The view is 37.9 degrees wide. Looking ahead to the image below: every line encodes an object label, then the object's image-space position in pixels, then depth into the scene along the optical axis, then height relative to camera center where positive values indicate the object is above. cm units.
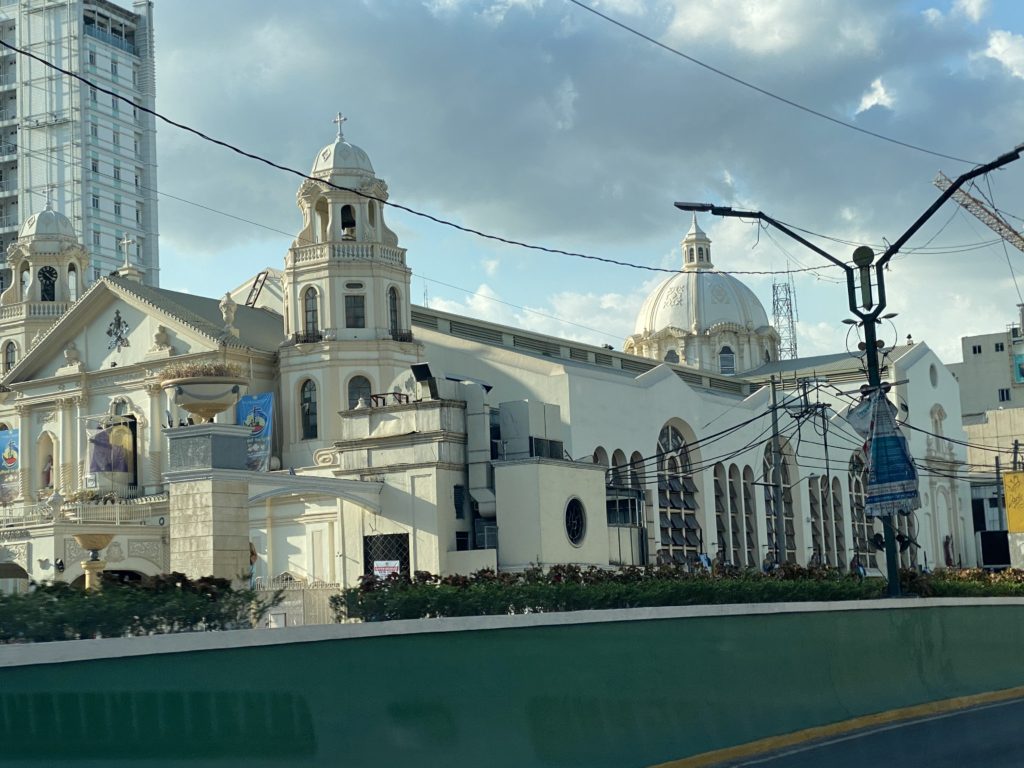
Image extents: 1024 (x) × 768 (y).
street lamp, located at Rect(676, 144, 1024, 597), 2520 +515
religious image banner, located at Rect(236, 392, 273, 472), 5375 +675
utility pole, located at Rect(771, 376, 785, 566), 4666 +259
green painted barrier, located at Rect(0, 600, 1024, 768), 1277 -108
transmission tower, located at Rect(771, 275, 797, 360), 11769 +2104
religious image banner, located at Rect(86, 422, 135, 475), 5694 +624
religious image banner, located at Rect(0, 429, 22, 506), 6166 +621
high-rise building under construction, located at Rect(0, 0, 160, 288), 10656 +3501
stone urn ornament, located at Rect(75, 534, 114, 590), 4408 +218
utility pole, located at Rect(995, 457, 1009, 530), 8171 +402
